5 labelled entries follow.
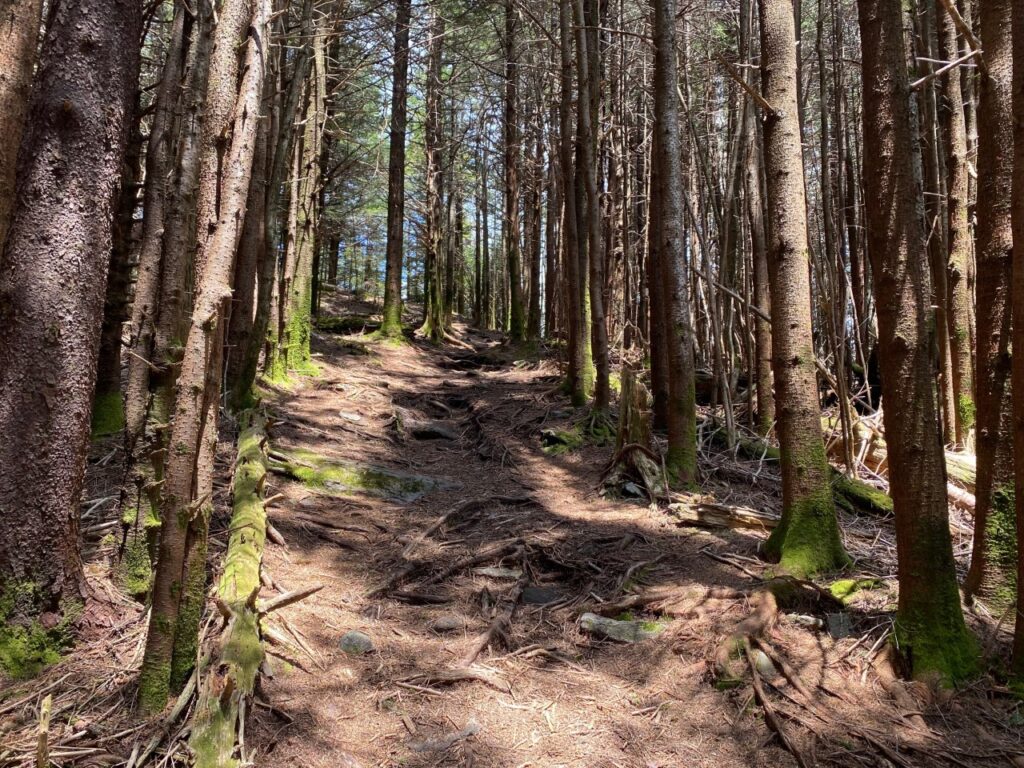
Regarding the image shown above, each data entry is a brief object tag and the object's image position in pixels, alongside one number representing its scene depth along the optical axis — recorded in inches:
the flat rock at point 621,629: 161.2
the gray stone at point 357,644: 150.9
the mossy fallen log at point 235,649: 100.9
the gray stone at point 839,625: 146.3
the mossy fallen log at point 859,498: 249.4
